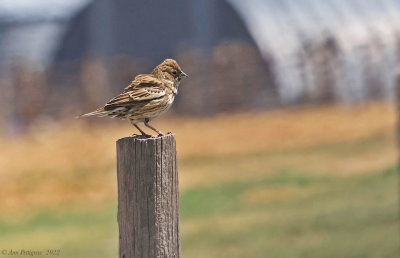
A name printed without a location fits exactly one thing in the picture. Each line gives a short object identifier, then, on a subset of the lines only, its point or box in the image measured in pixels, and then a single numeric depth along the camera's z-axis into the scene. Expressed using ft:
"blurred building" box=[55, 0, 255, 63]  270.26
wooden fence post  31.58
